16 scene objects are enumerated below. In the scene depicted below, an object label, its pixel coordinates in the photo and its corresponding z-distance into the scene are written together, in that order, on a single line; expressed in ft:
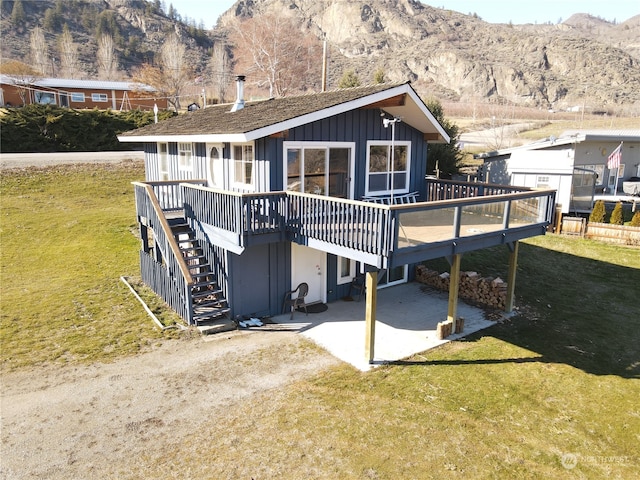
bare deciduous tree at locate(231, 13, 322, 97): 138.21
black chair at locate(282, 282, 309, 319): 41.70
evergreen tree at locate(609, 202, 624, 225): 69.41
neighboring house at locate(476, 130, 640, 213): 72.74
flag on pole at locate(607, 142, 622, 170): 72.38
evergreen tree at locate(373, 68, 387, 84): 108.91
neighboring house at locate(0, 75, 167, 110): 147.23
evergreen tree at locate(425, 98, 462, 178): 86.38
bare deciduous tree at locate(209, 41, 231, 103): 237.20
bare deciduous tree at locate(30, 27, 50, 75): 279.28
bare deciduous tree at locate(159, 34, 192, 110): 170.82
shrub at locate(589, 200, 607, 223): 70.59
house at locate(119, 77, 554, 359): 32.91
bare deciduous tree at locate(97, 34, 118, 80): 276.21
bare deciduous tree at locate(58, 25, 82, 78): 282.15
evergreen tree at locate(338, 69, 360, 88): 106.63
